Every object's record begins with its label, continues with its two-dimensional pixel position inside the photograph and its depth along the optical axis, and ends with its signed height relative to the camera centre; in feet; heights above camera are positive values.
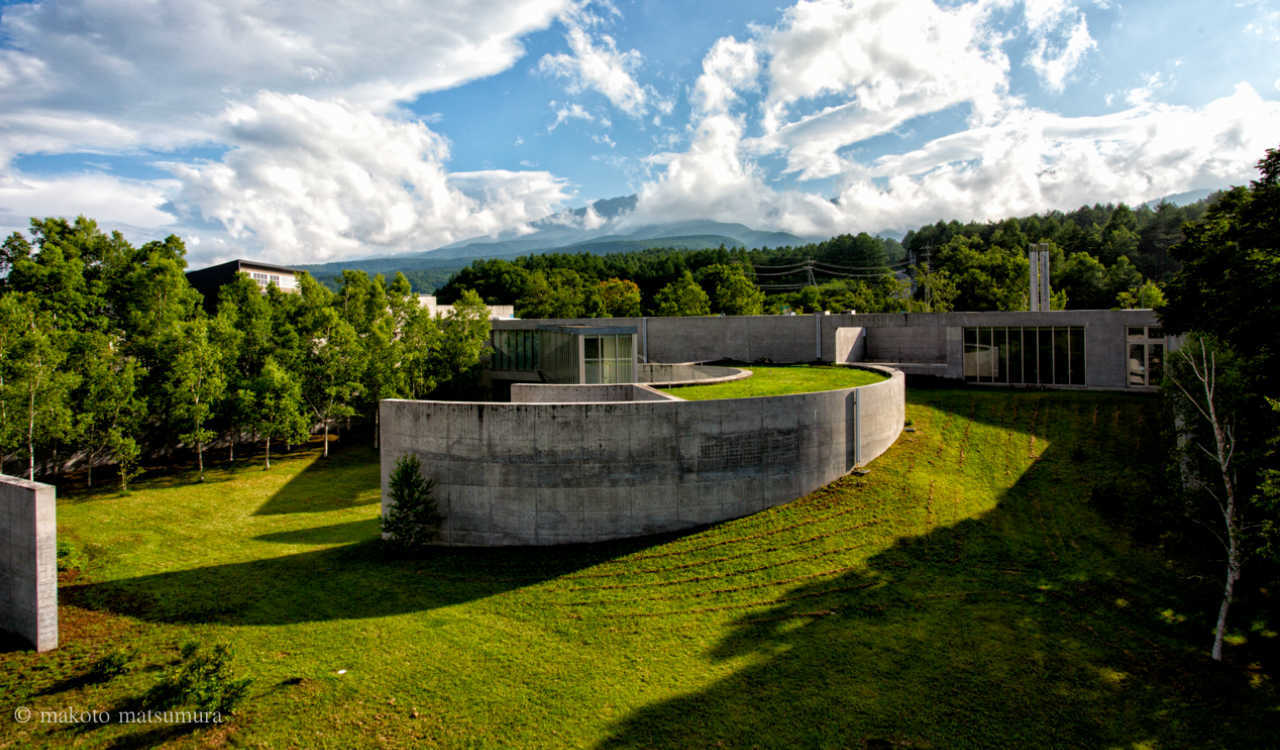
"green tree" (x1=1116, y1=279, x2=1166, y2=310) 181.37 +18.56
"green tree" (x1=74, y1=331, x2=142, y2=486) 95.04 -3.72
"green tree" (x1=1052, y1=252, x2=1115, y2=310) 236.84 +28.75
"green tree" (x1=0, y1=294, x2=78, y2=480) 86.33 -0.70
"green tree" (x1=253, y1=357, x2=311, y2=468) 109.09 -5.21
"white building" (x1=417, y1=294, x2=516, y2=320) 199.38 +20.23
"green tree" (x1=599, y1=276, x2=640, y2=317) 290.35 +32.58
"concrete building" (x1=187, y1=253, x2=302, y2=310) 181.37 +28.56
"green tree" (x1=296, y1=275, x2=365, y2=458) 120.16 +1.83
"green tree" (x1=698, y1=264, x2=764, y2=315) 211.41 +23.47
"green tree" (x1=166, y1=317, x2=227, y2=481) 101.91 -0.71
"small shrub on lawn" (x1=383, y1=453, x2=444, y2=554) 59.82 -12.96
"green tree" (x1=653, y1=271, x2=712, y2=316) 213.87 +22.16
